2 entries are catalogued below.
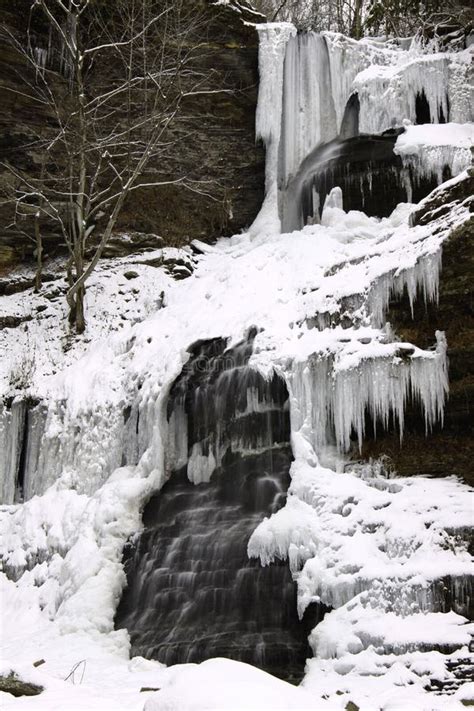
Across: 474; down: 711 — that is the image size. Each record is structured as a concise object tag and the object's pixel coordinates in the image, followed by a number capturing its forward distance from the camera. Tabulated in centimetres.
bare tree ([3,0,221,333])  1508
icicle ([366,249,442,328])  869
